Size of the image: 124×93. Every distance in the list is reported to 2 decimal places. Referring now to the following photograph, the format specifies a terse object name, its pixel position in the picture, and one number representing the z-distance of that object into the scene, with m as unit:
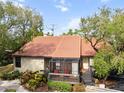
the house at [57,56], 11.48
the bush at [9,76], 12.16
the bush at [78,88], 9.84
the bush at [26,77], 10.78
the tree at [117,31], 9.92
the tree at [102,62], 10.23
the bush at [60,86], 9.93
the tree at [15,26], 11.80
